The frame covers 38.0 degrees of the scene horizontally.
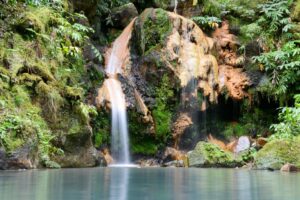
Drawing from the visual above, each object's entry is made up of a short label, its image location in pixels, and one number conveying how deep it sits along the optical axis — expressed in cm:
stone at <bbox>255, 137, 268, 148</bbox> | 1173
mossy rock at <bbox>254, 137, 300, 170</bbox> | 859
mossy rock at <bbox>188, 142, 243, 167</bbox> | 1046
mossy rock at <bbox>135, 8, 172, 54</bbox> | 1411
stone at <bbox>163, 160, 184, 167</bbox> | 1135
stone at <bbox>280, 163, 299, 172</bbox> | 799
